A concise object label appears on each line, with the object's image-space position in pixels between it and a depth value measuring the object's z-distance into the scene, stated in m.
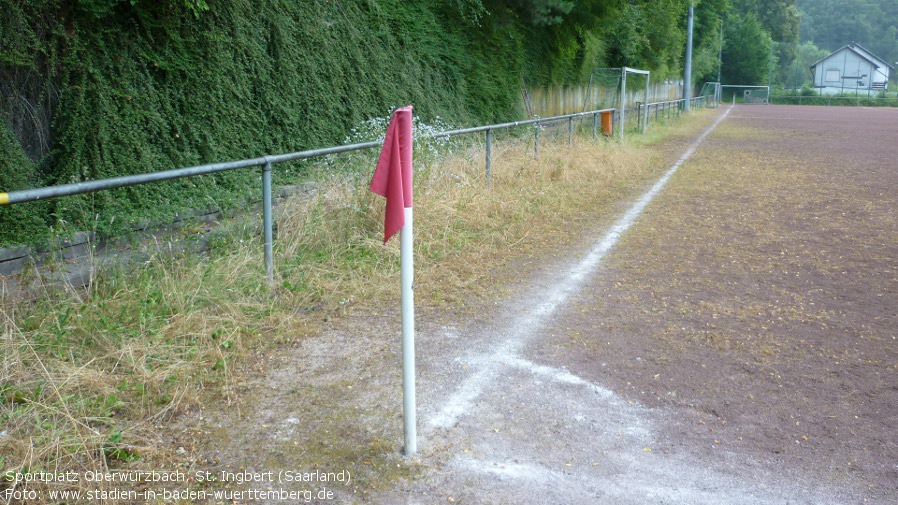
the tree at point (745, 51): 88.38
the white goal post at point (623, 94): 21.86
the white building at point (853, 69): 114.56
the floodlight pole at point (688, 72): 44.57
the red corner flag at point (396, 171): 3.79
